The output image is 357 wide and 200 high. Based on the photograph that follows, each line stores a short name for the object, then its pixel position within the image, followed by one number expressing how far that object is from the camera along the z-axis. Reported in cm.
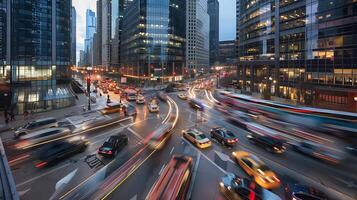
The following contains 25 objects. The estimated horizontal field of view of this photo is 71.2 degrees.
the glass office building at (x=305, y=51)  4784
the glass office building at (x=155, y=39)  12762
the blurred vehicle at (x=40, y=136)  2625
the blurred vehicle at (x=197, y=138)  2558
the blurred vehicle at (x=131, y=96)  6275
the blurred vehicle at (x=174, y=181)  1325
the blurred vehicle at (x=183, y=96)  6557
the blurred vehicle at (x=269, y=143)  2447
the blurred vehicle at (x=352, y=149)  2452
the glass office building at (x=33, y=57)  4669
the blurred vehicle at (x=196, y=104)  4922
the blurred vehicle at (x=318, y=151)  2322
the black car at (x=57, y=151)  2131
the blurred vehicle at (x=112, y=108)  4557
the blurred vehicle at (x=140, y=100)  5772
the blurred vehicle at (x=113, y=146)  2290
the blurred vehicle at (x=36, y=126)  2973
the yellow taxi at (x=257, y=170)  1741
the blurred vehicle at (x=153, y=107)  4656
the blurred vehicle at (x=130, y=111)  4362
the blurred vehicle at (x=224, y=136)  2600
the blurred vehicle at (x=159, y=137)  2579
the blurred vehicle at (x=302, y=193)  1483
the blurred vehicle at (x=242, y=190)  1475
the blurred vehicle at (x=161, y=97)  6421
